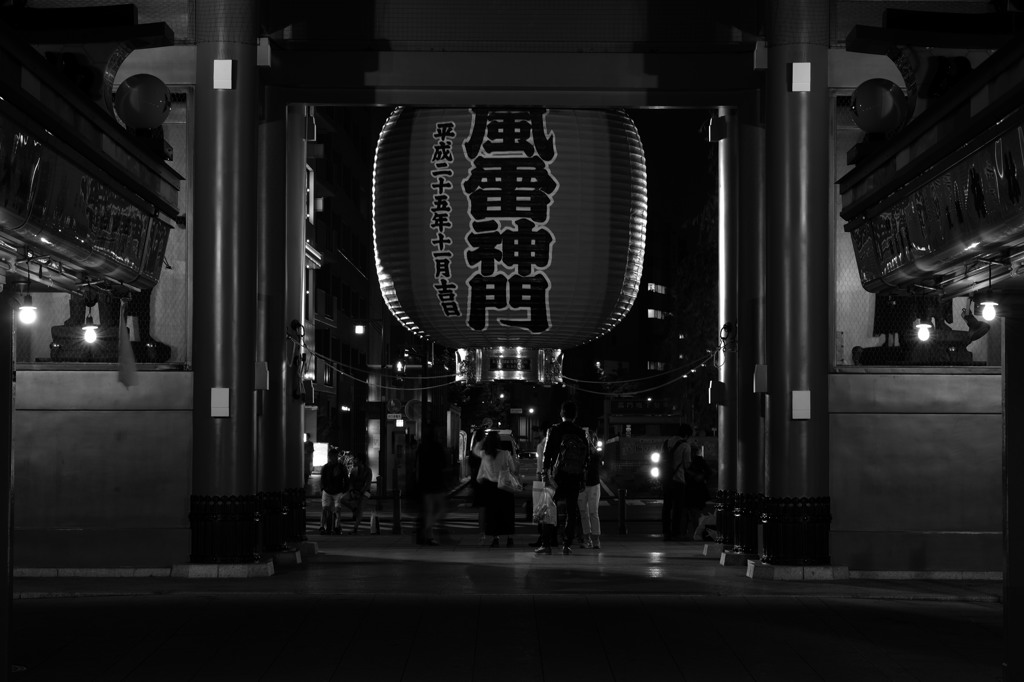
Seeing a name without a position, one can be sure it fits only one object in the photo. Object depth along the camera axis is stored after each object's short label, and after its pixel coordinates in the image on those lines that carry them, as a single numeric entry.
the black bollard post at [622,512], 25.81
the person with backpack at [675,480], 22.81
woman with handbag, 21.00
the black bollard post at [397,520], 26.71
